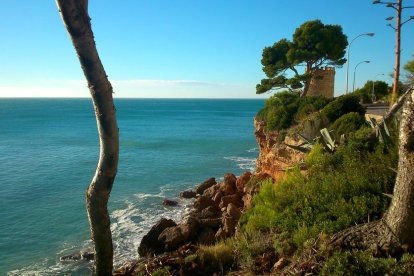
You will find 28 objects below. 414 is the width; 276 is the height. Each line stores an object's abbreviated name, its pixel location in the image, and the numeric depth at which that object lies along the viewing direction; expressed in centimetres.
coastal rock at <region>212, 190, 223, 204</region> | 1989
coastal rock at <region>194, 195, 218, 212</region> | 1953
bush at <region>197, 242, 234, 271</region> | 668
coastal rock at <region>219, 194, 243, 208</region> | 1817
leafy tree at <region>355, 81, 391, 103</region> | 4462
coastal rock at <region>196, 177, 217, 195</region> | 2362
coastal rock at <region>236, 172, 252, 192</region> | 2034
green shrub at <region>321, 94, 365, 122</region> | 1512
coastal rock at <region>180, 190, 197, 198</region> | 2302
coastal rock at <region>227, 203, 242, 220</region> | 1418
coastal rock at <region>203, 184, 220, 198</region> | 2152
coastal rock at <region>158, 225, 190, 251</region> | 1316
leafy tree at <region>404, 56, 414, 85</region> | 2218
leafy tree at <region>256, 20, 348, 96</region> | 3091
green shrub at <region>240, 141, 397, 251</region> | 652
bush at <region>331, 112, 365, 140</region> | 1227
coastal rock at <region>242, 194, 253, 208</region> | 1451
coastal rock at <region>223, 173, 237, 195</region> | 2038
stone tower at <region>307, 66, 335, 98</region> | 3138
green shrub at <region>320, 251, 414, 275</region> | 482
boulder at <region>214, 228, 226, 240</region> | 1284
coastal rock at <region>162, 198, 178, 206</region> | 2147
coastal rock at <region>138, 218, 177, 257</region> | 1366
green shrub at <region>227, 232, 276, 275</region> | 613
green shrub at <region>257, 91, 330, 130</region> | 1853
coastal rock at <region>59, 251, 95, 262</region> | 1441
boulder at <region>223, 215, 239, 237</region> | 1293
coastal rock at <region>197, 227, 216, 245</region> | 1318
